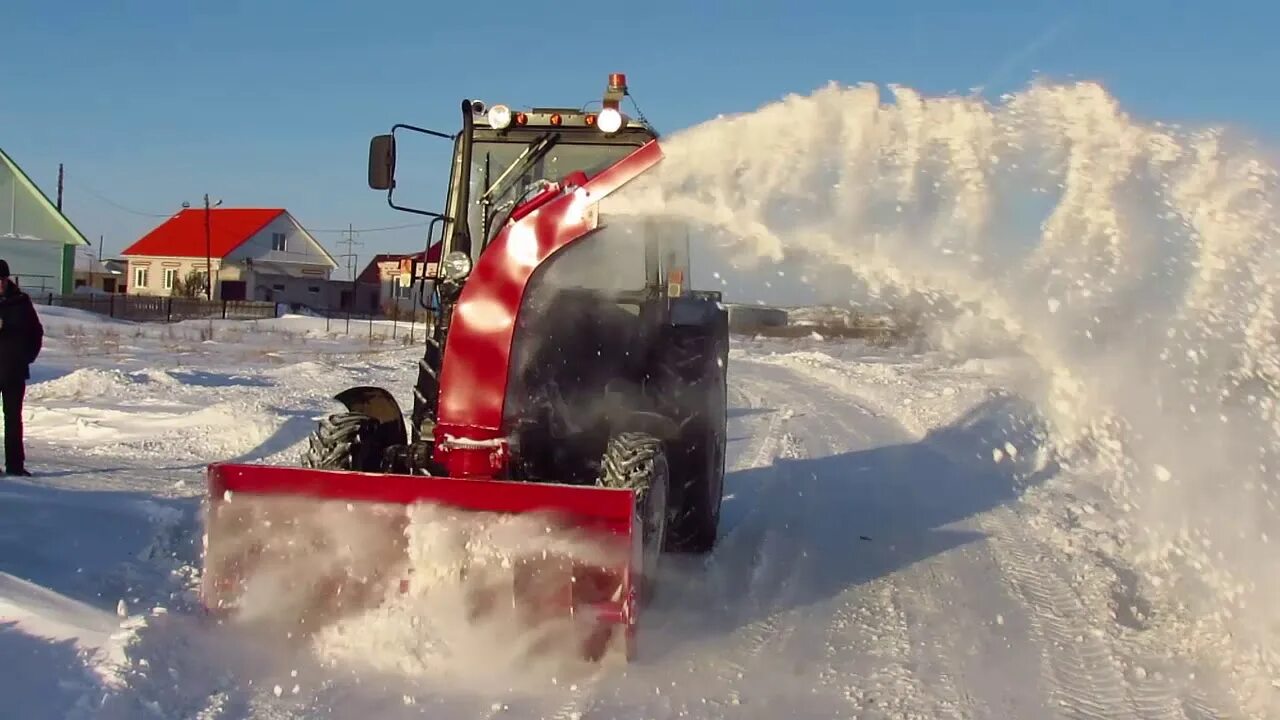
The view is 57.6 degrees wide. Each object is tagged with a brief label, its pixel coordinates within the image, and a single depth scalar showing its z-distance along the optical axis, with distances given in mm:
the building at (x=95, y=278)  69250
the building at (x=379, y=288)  59531
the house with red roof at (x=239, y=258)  55531
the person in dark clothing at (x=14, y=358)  8192
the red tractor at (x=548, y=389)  4566
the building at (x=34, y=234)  47688
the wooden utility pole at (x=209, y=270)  52475
